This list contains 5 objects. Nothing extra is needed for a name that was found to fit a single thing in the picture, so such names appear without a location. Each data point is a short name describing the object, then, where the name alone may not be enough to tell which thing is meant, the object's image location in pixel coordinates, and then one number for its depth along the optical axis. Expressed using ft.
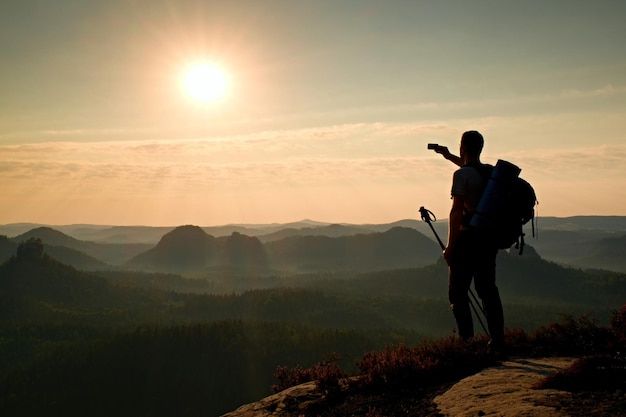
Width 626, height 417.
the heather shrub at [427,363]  27.07
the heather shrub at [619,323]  30.53
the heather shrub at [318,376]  29.01
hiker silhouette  28.73
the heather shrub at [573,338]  30.35
